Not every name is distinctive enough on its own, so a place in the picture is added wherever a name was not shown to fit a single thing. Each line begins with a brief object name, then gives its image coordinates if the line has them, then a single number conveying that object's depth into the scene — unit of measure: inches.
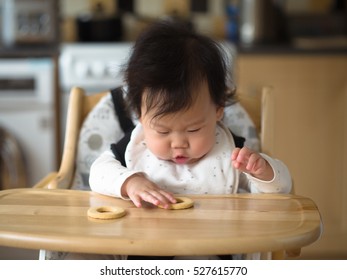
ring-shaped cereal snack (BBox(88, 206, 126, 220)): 57.2
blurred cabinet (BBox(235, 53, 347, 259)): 104.6
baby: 60.7
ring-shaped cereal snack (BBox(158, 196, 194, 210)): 58.8
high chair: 68.2
